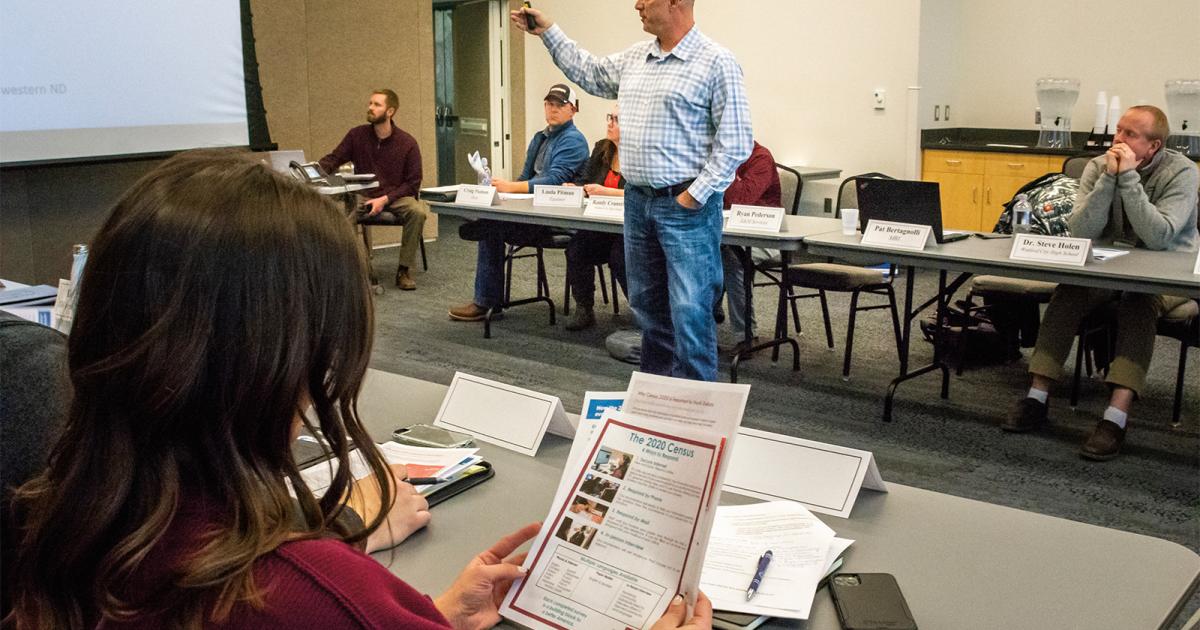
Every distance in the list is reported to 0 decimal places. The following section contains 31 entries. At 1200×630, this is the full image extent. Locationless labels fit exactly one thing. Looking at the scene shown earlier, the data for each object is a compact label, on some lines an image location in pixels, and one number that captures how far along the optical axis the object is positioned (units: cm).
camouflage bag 358
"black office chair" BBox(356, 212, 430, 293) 595
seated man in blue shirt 504
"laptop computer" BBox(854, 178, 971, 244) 346
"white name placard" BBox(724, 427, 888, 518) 135
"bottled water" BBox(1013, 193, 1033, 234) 355
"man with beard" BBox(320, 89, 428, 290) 620
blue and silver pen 111
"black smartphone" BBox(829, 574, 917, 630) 106
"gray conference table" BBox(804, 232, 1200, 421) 296
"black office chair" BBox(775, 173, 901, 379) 404
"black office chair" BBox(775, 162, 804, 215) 496
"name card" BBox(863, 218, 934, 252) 345
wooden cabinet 612
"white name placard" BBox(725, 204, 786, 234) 386
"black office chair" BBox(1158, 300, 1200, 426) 334
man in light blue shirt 326
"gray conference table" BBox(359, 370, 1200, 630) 109
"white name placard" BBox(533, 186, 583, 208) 461
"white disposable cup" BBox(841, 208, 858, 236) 380
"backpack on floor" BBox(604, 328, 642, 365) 439
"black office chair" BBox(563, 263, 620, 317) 523
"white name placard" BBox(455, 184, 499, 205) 473
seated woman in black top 478
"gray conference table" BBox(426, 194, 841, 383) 380
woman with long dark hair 71
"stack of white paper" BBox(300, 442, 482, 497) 138
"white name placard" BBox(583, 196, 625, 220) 421
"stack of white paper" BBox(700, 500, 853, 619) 110
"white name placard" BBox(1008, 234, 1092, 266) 313
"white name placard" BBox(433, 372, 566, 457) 157
